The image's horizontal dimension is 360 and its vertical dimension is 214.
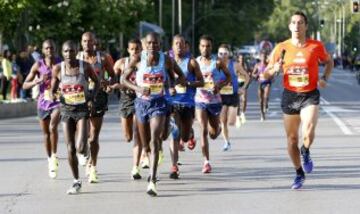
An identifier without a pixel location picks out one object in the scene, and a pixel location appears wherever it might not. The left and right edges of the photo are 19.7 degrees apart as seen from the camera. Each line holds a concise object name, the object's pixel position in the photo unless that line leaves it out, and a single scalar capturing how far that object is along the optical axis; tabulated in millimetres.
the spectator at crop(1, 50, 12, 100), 29219
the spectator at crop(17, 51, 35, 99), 29647
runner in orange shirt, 11078
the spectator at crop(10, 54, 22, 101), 28892
